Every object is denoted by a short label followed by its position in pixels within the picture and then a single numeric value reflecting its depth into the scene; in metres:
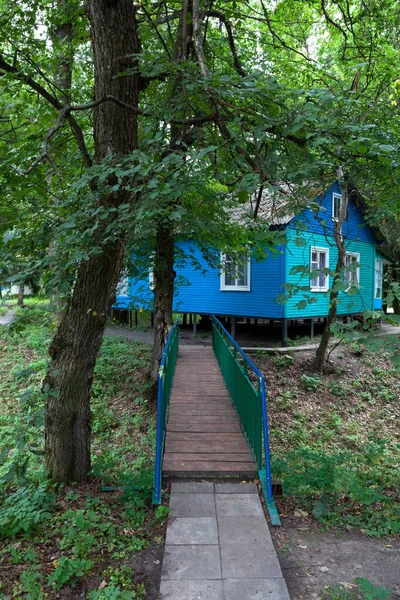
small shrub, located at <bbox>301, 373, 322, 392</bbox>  11.89
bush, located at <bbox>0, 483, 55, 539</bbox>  3.80
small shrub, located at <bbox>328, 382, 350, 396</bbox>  12.01
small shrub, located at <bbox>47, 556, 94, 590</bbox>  3.14
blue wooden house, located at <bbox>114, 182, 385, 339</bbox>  14.46
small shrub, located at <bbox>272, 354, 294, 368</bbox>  12.73
